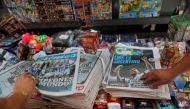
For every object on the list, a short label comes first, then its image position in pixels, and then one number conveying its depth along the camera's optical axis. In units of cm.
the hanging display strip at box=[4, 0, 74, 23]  133
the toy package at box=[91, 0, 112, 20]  130
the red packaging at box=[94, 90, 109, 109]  98
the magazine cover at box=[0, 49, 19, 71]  122
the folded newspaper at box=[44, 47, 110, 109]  91
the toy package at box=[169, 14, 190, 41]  123
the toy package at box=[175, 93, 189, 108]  97
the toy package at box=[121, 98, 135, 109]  98
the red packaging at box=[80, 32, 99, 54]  117
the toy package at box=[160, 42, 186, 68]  111
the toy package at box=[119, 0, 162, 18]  128
